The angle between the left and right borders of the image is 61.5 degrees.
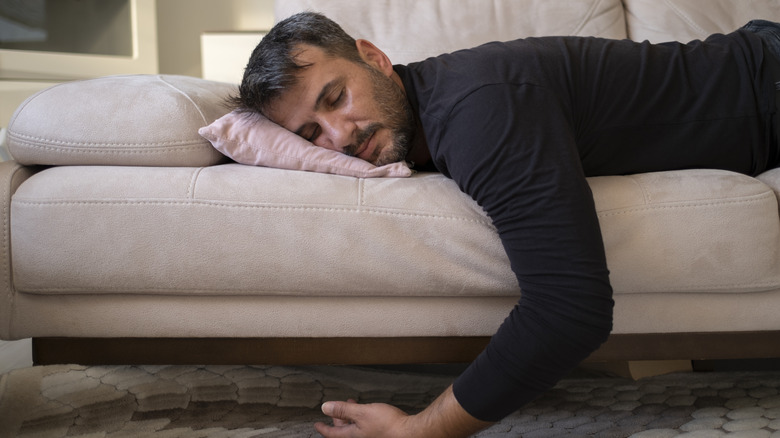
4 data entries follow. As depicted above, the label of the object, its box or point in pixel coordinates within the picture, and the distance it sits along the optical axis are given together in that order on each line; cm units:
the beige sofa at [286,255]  101
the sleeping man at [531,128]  89
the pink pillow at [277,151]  111
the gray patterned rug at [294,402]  108
